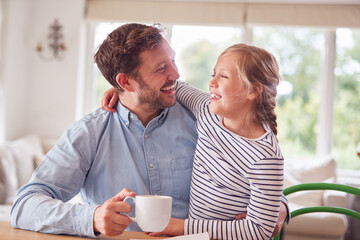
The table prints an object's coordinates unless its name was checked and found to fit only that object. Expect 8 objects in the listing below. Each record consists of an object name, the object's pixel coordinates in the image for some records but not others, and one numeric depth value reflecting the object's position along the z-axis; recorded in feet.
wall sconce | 17.35
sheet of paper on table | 3.57
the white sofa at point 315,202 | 12.02
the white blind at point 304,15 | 16.61
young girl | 3.85
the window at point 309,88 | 17.07
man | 3.96
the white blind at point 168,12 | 17.17
